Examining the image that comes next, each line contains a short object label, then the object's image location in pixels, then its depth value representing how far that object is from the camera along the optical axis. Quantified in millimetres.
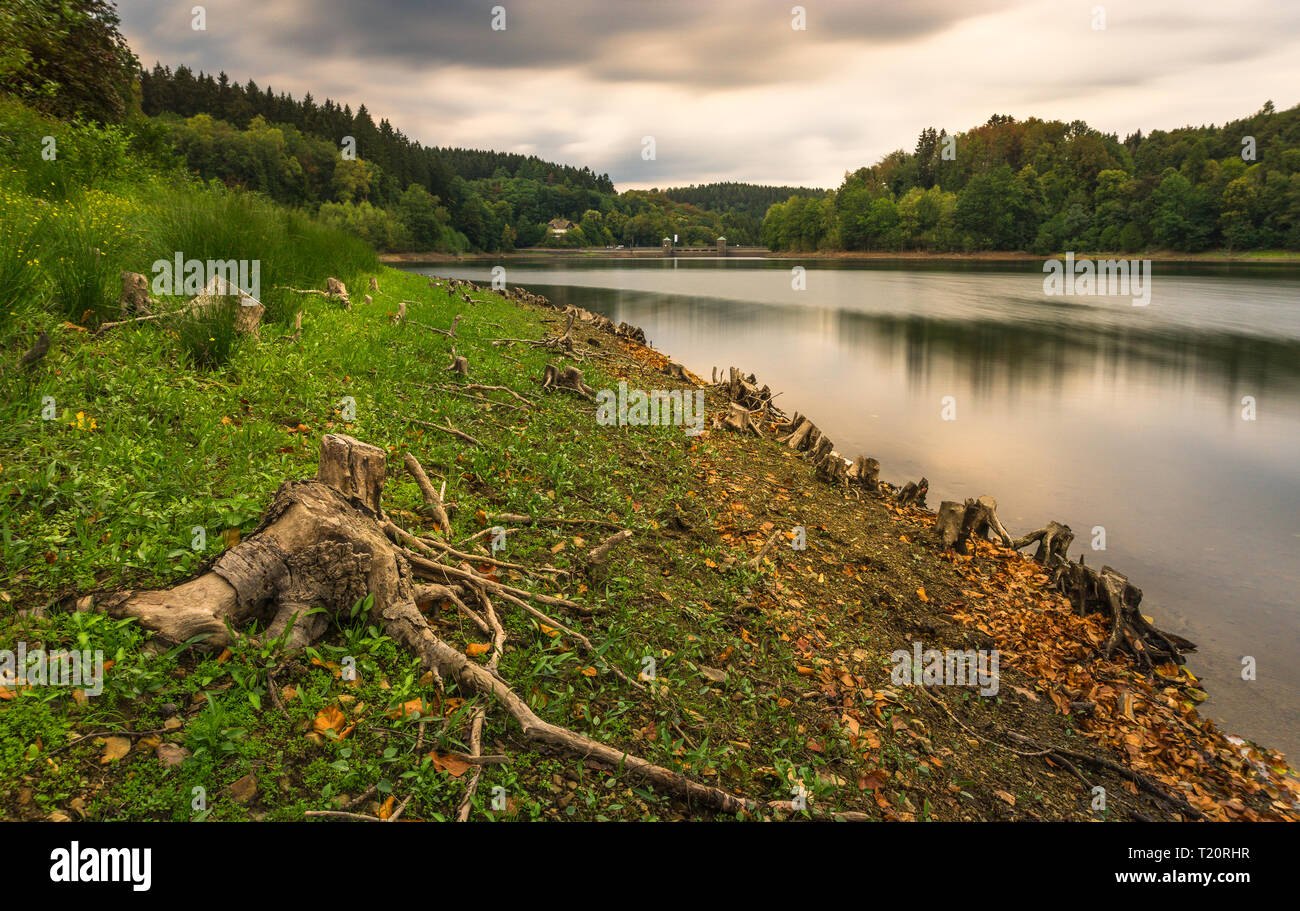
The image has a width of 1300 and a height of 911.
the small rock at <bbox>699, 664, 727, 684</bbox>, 5156
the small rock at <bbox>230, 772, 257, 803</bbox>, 3133
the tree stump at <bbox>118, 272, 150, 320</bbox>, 7949
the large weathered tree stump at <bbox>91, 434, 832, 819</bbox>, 3816
